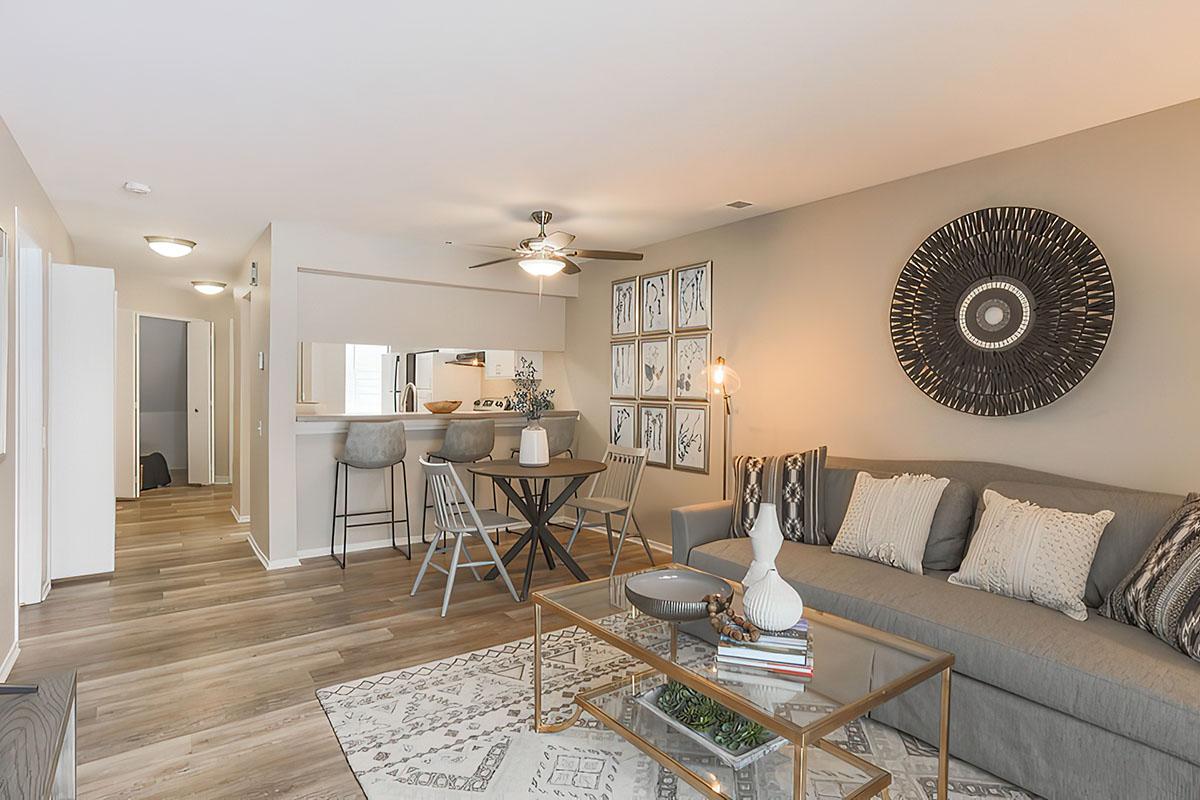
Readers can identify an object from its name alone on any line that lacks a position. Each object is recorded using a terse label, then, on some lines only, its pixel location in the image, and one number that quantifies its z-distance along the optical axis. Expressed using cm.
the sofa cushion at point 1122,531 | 245
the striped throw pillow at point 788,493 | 347
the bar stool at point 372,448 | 475
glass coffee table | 171
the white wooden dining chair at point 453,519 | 378
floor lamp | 462
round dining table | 420
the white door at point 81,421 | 422
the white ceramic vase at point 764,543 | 211
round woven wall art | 292
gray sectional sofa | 187
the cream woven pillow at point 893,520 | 296
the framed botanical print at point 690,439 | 487
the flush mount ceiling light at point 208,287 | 701
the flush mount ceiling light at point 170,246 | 508
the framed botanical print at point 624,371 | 551
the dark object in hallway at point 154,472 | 779
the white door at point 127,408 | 723
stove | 644
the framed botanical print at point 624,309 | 550
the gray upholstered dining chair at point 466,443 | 515
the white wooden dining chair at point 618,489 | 452
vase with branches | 451
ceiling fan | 423
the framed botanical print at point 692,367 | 489
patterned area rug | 217
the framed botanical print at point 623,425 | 552
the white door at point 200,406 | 808
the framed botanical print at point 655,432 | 521
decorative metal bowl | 223
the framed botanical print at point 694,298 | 485
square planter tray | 200
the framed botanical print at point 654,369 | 521
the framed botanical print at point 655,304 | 521
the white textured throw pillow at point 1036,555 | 242
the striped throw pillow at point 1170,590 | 205
